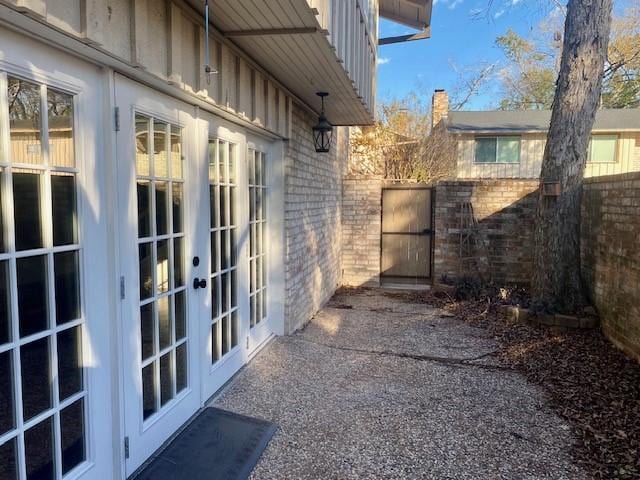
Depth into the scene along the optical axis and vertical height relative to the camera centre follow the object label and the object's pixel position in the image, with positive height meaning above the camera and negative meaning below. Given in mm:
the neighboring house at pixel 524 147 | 15539 +1963
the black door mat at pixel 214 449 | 2615 -1581
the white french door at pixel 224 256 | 3477 -475
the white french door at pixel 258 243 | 4523 -441
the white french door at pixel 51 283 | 1755 -362
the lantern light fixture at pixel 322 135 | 5618 +903
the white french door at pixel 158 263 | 2459 -387
